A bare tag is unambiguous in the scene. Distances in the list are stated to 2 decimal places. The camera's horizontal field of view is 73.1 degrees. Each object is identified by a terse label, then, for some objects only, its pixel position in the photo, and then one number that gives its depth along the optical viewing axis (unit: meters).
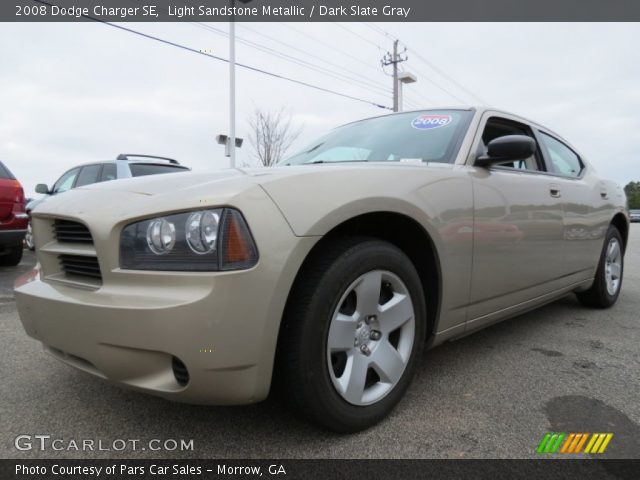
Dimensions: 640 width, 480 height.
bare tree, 18.59
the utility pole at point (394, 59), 24.73
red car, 4.84
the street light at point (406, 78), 20.35
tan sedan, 1.32
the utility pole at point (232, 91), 12.41
